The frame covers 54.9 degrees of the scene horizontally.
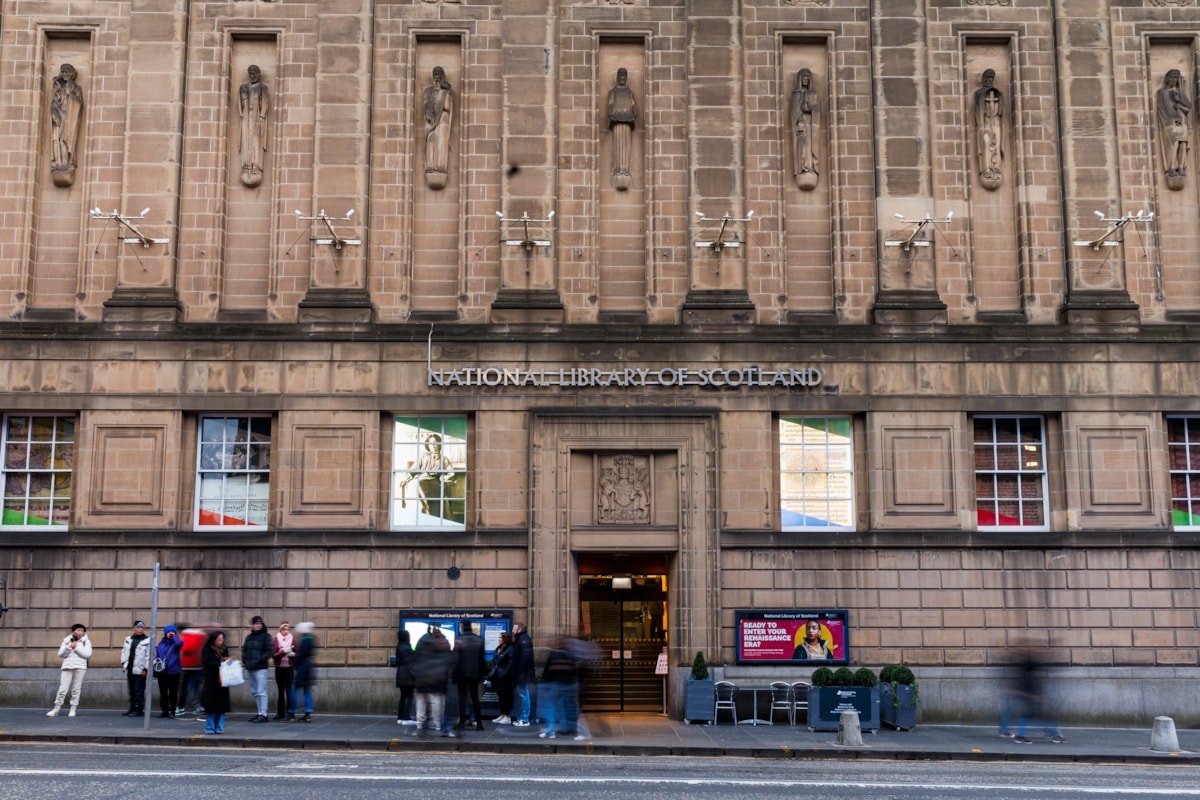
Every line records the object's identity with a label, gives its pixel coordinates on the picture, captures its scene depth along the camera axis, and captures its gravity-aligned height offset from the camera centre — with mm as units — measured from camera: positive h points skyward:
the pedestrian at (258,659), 21797 -1597
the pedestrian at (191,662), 22406 -1705
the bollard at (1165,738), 19891 -2843
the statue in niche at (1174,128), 25797 +9843
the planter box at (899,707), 22281 -2580
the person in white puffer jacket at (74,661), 21562 -1621
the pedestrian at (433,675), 20078 -1753
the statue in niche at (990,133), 25703 +9692
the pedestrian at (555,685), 20438 -1977
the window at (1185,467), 25234 +2273
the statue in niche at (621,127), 25562 +9815
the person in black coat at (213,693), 19969 -2052
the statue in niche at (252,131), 25484 +9665
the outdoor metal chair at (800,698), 23500 -2543
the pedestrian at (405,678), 21188 -1903
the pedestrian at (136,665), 22266 -1757
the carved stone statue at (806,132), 25641 +9691
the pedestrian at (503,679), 22453 -2042
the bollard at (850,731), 19734 -2709
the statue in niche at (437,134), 25578 +9636
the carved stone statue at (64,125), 25453 +9812
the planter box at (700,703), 23078 -2580
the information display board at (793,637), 24000 -1333
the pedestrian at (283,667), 22078 -1773
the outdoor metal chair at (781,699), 23266 -2542
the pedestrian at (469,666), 21078 -1703
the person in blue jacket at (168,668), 22250 -1801
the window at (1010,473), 25172 +2143
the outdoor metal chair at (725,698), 23188 -2522
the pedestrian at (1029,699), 21250 -2329
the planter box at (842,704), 21906 -2492
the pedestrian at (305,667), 21812 -1750
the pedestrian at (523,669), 22188 -1824
